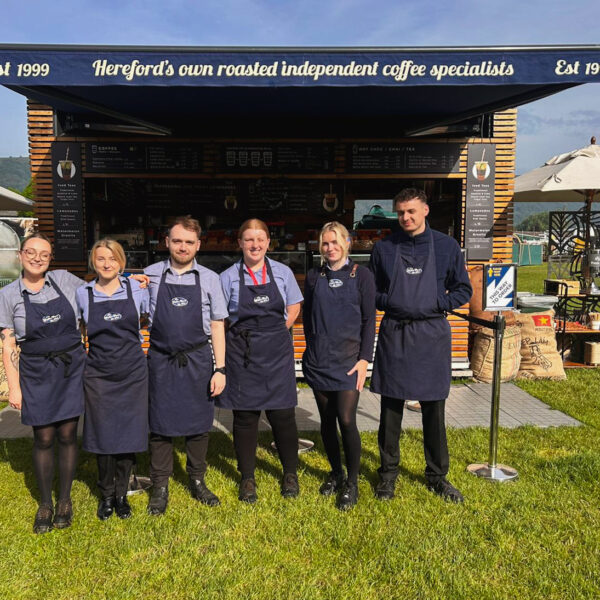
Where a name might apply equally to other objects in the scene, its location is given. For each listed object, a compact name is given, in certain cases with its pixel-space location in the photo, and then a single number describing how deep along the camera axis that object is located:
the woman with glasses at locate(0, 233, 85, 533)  2.79
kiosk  4.04
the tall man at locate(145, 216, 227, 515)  2.94
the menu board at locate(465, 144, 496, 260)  6.85
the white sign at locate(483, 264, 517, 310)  3.44
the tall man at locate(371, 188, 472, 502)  3.08
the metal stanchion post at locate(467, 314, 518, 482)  3.40
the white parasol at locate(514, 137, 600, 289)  6.98
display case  6.05
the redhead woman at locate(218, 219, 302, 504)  3.05
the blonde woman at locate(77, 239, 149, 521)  2.86
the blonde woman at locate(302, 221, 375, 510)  3.03
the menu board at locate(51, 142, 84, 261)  6.73
